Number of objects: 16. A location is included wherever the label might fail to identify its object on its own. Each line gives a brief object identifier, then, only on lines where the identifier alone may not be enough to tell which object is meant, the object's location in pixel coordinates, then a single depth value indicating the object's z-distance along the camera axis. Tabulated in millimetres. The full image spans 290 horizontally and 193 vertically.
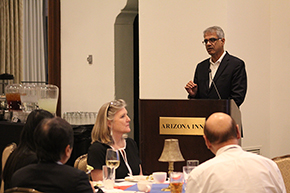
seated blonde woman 5562
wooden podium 5176
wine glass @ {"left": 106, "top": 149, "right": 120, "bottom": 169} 4624
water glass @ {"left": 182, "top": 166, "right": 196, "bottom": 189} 4491
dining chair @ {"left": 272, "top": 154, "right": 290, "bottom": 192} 5089
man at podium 6233
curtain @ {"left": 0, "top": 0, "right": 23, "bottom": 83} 14936
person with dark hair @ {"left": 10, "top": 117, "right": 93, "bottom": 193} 3306
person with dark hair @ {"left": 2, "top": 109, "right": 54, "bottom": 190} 4327
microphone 5875
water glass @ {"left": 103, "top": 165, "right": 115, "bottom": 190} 4515
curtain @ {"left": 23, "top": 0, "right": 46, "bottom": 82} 16040
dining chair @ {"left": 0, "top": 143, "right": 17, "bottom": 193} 5562
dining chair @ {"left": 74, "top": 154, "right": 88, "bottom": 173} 5678
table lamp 4639
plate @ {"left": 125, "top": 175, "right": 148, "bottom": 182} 4953
